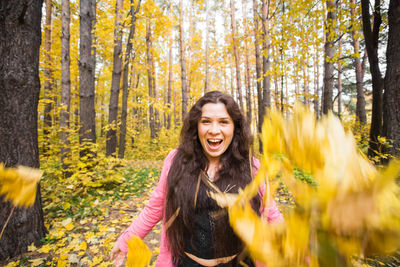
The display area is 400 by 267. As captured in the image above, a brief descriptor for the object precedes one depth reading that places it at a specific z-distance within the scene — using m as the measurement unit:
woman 1.30
